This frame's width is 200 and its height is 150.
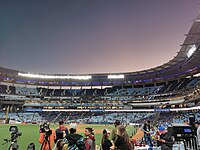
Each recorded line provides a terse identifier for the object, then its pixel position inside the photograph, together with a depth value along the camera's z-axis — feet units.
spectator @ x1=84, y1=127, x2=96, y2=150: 16.31
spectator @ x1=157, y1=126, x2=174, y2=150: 18.19
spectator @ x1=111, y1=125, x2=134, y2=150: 13.10
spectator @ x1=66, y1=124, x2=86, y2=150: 10.87
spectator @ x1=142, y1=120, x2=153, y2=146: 30.71
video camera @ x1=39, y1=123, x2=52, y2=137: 16.73
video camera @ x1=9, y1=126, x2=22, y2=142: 18.68
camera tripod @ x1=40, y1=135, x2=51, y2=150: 16.77
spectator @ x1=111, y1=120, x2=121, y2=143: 14.53
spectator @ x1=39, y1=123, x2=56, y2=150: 16.75
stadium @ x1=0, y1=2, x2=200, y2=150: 156.54
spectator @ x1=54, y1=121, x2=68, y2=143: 16.89
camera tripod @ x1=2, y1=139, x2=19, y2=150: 18.75
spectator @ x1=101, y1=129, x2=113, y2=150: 17.48
